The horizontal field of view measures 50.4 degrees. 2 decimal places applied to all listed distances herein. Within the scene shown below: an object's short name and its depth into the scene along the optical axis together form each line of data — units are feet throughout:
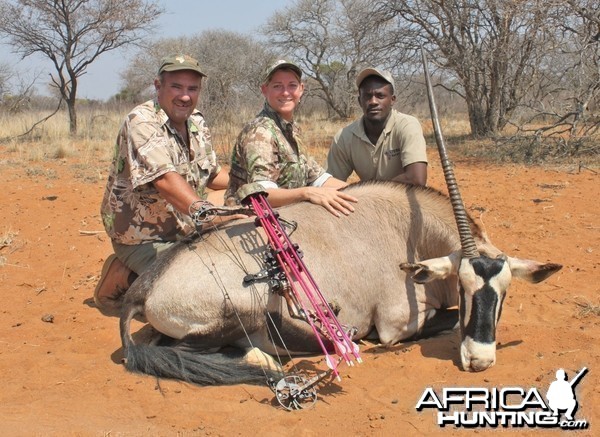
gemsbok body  12.46
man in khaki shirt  17.67
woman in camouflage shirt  14.98
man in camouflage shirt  14.21
